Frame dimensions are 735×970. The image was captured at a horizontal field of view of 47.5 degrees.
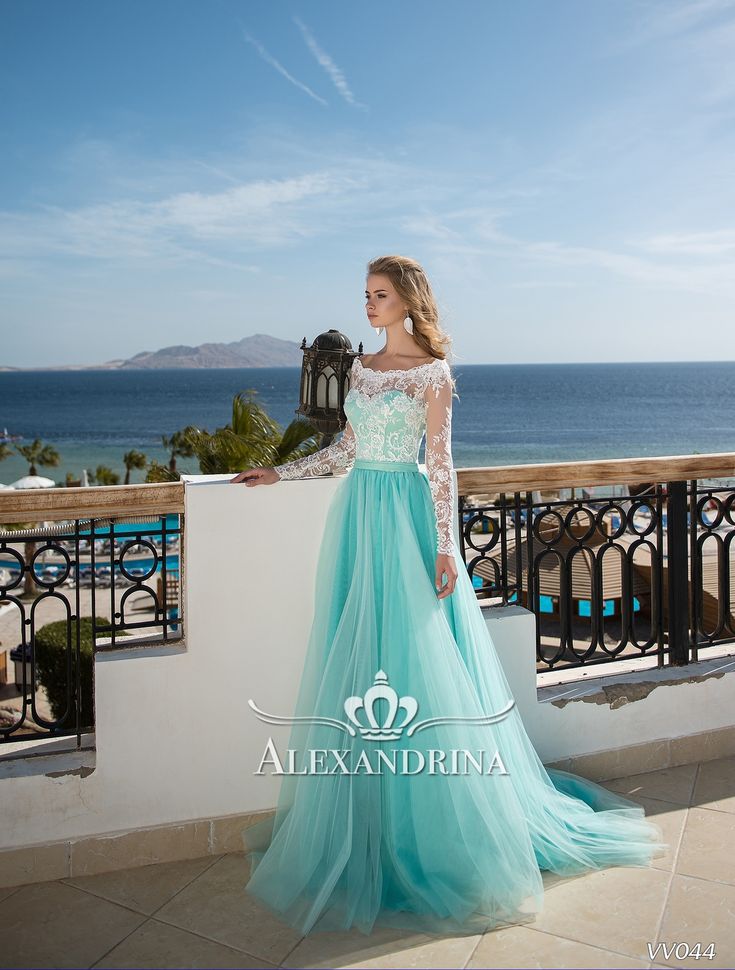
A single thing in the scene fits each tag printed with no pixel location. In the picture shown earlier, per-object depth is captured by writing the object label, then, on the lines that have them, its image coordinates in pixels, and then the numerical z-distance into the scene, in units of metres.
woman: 2.09
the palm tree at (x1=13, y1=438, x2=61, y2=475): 41.86
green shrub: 7.05
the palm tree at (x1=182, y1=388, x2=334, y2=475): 9.98
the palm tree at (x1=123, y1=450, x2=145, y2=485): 34.90
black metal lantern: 2.58
